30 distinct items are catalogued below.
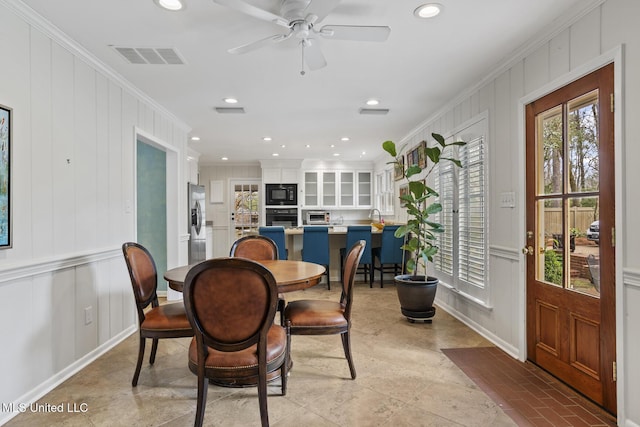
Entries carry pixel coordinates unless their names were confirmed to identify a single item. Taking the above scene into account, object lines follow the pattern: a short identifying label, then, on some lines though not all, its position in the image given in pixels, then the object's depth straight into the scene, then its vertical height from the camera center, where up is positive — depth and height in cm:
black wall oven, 826 -9
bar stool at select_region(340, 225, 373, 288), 542 -37
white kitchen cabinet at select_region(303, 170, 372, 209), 852 +56
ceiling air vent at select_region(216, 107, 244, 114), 431 +126
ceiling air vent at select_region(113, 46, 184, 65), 272 +125
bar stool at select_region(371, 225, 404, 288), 542 -56
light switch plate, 290 +10
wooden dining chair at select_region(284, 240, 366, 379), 240 -70
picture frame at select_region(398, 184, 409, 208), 581 +37
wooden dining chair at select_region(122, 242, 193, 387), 232 -67
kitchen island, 579 -50
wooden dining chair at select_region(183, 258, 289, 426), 169 -51
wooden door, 202 -16
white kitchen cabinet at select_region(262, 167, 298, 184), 827 +88
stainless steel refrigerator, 541 -17
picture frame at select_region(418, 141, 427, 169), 484 +76
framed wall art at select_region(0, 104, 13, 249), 202 +23
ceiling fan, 189 +108
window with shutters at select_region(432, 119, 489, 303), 343 -5
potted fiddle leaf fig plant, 367 -47
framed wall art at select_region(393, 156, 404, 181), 598 +69
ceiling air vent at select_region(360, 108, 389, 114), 437 +125
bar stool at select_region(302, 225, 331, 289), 525 -46
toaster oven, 846 -12
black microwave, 822 +41
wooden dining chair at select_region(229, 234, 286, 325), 335 -33
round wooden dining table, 220 -42
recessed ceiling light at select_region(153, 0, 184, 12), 210 +124
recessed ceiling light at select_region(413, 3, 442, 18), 216 +123
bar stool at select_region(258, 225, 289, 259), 519 -34
